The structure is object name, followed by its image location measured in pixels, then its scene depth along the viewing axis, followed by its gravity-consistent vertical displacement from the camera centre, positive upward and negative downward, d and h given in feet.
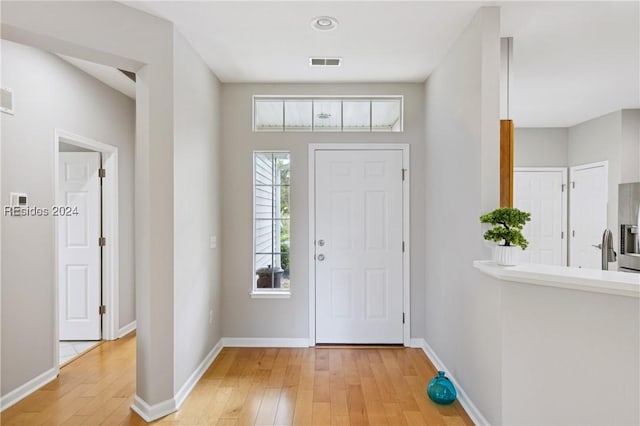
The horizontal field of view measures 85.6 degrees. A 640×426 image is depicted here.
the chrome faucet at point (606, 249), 10.40 -1.13
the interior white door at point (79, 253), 11.82 -1.40
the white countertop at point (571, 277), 5.03 -1.02
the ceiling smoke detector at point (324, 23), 7.71 +4.31
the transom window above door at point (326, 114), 11.85 +3.40
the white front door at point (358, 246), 11.63 -1.12
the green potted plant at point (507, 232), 6.26 -0.35
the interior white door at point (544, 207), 16.57 +0.30
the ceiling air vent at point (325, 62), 9.77 +4.32
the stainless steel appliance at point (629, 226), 11.95 -0.49
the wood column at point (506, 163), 7.32 +1.06
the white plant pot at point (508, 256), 6.28 -0.78
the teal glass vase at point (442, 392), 7.96 -4.14
